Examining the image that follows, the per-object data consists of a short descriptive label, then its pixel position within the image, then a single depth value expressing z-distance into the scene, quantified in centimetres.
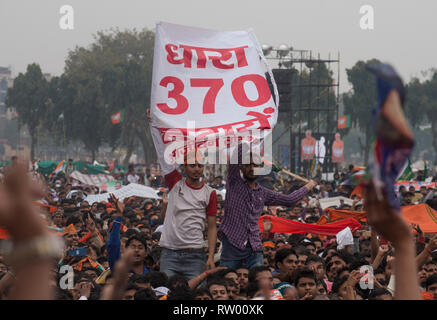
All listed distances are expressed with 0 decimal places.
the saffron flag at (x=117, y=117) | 5169
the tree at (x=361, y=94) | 4997
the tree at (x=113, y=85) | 5350
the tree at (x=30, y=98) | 5488
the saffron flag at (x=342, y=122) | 4403
